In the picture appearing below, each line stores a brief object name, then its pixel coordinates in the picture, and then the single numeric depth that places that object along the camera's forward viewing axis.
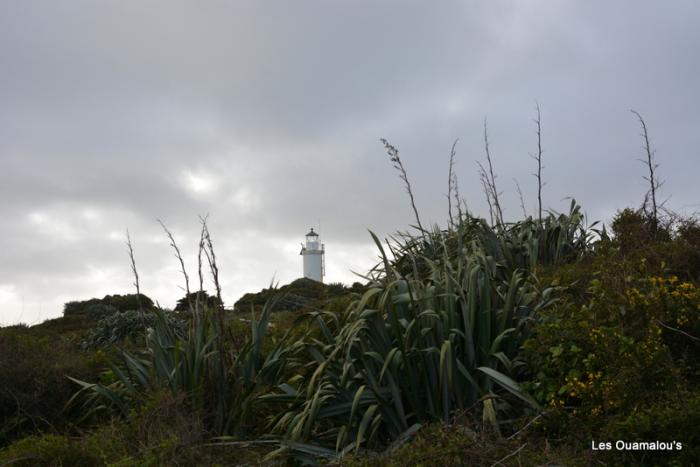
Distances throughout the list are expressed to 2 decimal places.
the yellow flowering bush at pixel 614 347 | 4.45
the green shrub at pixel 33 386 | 7.37
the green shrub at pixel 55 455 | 4.97
